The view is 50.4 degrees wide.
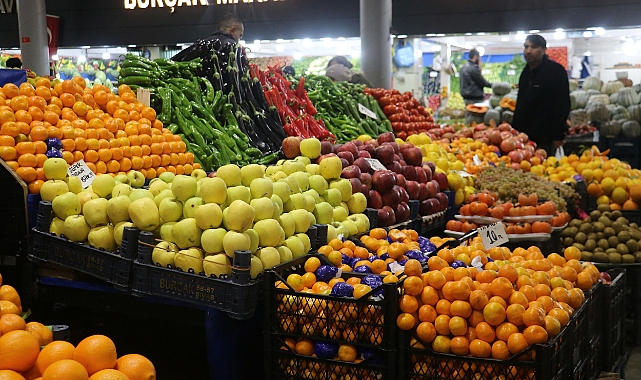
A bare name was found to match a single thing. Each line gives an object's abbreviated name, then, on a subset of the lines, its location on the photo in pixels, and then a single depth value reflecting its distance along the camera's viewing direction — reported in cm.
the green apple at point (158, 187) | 346
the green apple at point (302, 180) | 384
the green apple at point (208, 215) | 298
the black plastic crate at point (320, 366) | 263
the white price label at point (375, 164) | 460
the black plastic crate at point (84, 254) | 317
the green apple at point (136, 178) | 397
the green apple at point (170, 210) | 315
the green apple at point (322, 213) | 371
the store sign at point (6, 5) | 1267
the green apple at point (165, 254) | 304
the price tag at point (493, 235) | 352
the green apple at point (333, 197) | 396
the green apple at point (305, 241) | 332
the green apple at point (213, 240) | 296
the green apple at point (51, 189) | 364
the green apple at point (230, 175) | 322
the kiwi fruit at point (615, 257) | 453
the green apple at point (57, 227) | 352
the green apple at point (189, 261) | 297
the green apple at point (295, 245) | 323
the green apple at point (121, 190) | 345
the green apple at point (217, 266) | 291
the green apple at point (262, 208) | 312
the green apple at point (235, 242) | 290
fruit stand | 264
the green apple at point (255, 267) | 295
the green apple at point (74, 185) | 376
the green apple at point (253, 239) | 301
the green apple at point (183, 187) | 314
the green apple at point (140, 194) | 334
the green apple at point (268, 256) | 301
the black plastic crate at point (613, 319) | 347
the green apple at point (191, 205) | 312
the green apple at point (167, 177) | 384
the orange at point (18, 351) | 168
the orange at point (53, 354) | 173
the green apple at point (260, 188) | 324
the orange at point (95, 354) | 172
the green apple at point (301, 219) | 337
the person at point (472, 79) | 1193
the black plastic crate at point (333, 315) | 261
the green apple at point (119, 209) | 329
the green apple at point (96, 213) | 336
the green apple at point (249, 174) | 330
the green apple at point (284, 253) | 313
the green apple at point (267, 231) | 308
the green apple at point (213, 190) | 307
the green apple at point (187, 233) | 303
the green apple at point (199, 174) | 389
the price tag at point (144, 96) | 508
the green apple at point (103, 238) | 331
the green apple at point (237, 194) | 314
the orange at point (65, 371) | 159
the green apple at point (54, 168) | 374
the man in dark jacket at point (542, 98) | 741
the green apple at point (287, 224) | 328
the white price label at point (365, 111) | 741
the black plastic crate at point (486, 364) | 243
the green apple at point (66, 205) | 350
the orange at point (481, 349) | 252
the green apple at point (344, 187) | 405
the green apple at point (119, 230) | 327
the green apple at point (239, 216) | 295
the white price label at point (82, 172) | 387
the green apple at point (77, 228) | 338
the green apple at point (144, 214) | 314
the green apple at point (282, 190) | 340
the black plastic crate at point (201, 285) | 283
